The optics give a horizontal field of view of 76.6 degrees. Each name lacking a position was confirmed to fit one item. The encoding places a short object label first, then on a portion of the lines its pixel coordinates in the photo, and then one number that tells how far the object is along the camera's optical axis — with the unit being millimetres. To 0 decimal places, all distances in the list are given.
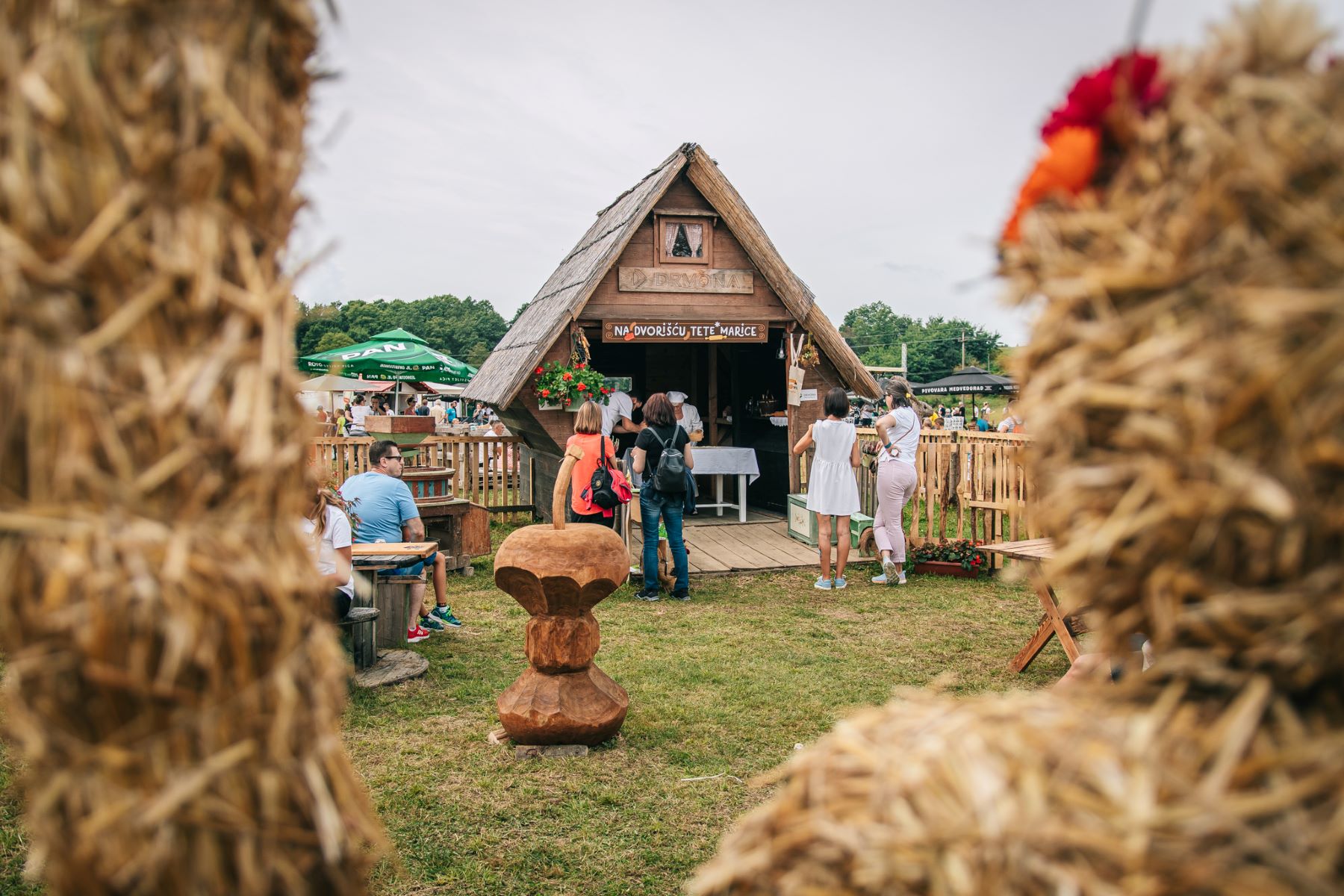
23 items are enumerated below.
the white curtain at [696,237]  10961
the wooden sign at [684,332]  10656
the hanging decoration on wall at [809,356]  11094
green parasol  14945
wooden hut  10383
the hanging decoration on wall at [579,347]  10389
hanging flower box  10047
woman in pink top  7113
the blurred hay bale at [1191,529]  1000
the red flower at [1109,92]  1196
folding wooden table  5391
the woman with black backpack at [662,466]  7777
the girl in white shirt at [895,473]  8711
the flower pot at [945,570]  9367
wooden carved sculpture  4578
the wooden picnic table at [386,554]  6004
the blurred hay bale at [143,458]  1049
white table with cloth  11805
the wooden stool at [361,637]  5734
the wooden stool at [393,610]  6492
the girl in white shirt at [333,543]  5066
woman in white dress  8484
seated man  6730
